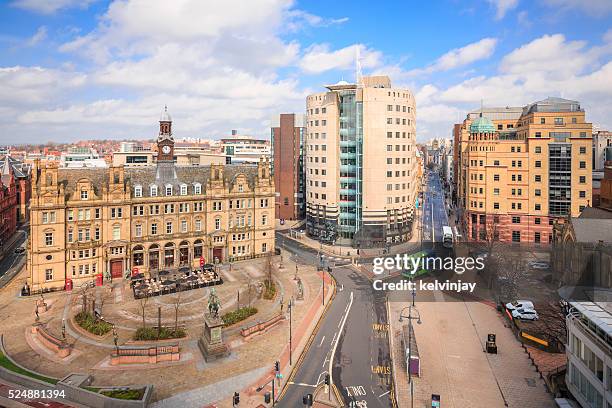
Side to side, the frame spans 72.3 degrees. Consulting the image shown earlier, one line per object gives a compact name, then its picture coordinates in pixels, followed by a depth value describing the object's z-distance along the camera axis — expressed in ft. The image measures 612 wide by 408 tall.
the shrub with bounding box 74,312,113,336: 156.26
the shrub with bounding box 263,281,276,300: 197.21
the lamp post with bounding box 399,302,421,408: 113.59
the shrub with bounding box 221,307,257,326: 167.53
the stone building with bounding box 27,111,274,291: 210.59
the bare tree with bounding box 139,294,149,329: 161.38
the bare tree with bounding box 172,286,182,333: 157.00
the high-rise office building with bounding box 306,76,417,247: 306.35
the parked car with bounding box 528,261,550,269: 244.22
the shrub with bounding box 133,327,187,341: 151.84
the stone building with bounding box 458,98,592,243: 280.31
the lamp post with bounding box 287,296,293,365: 136.77
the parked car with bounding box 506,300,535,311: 180.19
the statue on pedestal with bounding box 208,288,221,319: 142.08
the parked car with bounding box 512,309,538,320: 174.29
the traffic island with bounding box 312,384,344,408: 115.03
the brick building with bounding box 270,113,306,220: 410.31
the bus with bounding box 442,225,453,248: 304.71
